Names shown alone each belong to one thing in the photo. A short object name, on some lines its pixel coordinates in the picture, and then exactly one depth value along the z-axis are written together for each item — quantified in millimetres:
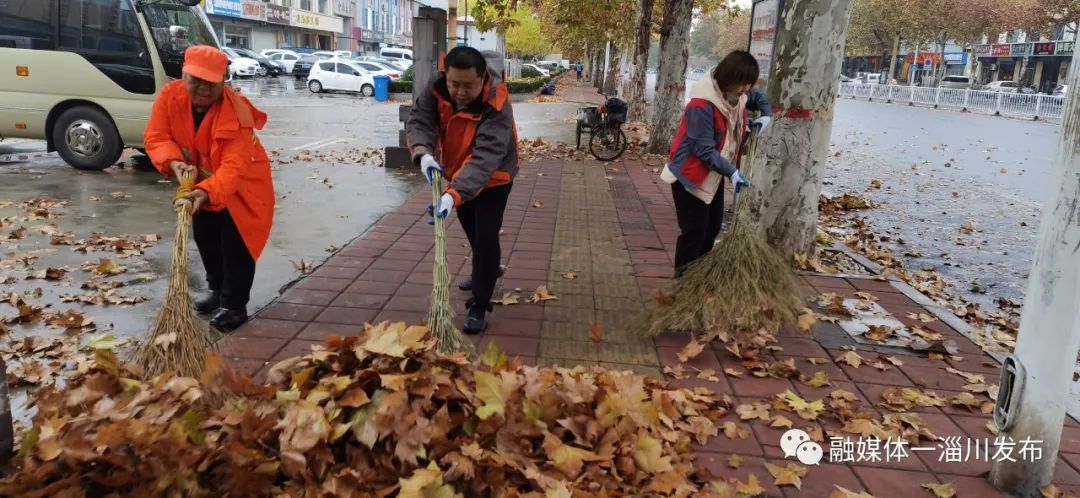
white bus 8977
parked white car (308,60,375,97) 29016
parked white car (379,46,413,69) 47312
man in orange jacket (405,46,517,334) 3777
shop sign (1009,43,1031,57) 49531
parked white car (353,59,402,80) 30133
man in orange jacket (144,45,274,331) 3746
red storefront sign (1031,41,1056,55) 47844
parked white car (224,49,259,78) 33719
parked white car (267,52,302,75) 40281
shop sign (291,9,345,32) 55978
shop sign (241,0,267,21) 49375
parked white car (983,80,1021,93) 43750
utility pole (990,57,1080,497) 2627
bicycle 12867
